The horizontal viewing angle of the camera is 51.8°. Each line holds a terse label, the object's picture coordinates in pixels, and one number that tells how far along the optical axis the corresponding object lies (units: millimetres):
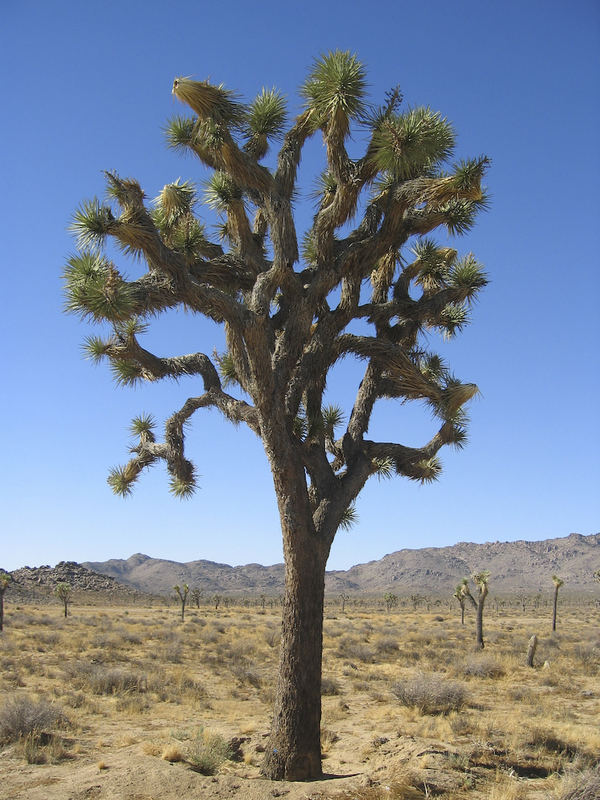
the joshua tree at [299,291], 7180
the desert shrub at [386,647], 23459
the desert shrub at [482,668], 17781
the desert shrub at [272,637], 25375
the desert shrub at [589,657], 19453
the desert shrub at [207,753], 7617
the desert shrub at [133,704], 12336
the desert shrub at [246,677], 16523
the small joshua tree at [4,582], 27778
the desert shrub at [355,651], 21825
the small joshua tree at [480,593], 24500
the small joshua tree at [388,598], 52638
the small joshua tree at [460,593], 33806
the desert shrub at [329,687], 15094
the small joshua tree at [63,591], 36750
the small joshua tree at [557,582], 33438
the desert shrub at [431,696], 12555
